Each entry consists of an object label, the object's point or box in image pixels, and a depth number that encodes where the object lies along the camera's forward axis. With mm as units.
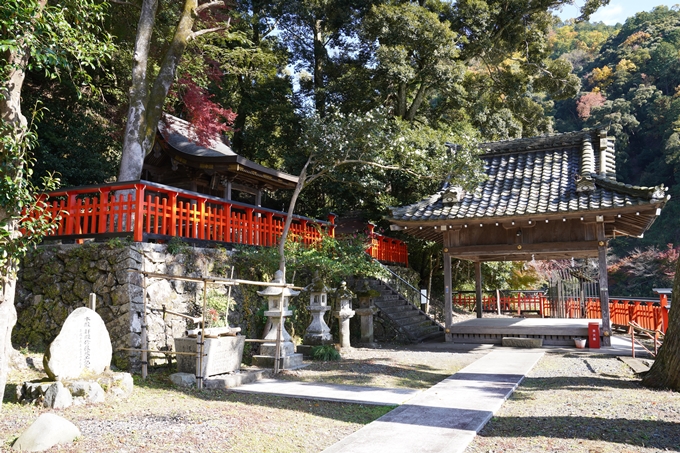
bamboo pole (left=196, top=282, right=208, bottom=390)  7547
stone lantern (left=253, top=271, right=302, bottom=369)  9500
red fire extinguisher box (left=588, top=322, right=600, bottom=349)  11914
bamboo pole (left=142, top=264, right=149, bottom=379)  8062
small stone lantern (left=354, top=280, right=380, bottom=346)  13234
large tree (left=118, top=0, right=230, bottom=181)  12242
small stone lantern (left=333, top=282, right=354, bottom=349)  12258
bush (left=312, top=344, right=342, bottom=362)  10570
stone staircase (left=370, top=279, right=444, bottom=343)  14008
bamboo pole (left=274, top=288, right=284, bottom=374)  9117
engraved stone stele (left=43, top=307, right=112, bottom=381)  6547
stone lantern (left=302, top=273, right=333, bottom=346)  11211
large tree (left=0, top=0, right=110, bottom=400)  5465
